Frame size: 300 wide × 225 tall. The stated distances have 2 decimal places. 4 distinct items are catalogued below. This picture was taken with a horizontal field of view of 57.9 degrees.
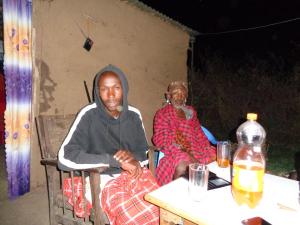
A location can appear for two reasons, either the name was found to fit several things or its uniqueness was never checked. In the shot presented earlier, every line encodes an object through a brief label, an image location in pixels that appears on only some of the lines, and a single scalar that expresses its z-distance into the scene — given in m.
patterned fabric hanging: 3.47
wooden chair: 2.01
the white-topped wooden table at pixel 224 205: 1.38
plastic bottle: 1.38
